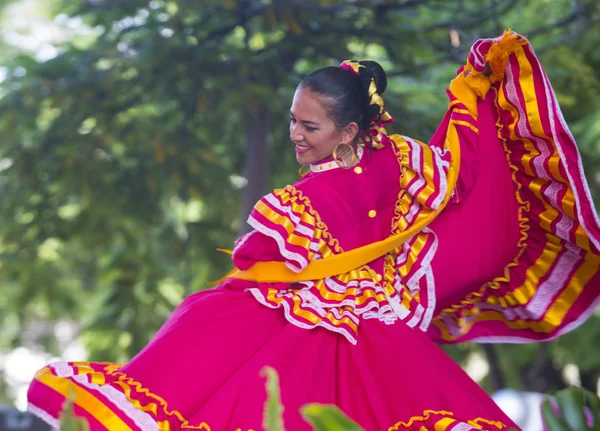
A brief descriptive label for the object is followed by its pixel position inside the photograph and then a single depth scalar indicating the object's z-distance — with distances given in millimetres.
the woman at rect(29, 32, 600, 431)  8027
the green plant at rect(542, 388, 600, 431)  7272
